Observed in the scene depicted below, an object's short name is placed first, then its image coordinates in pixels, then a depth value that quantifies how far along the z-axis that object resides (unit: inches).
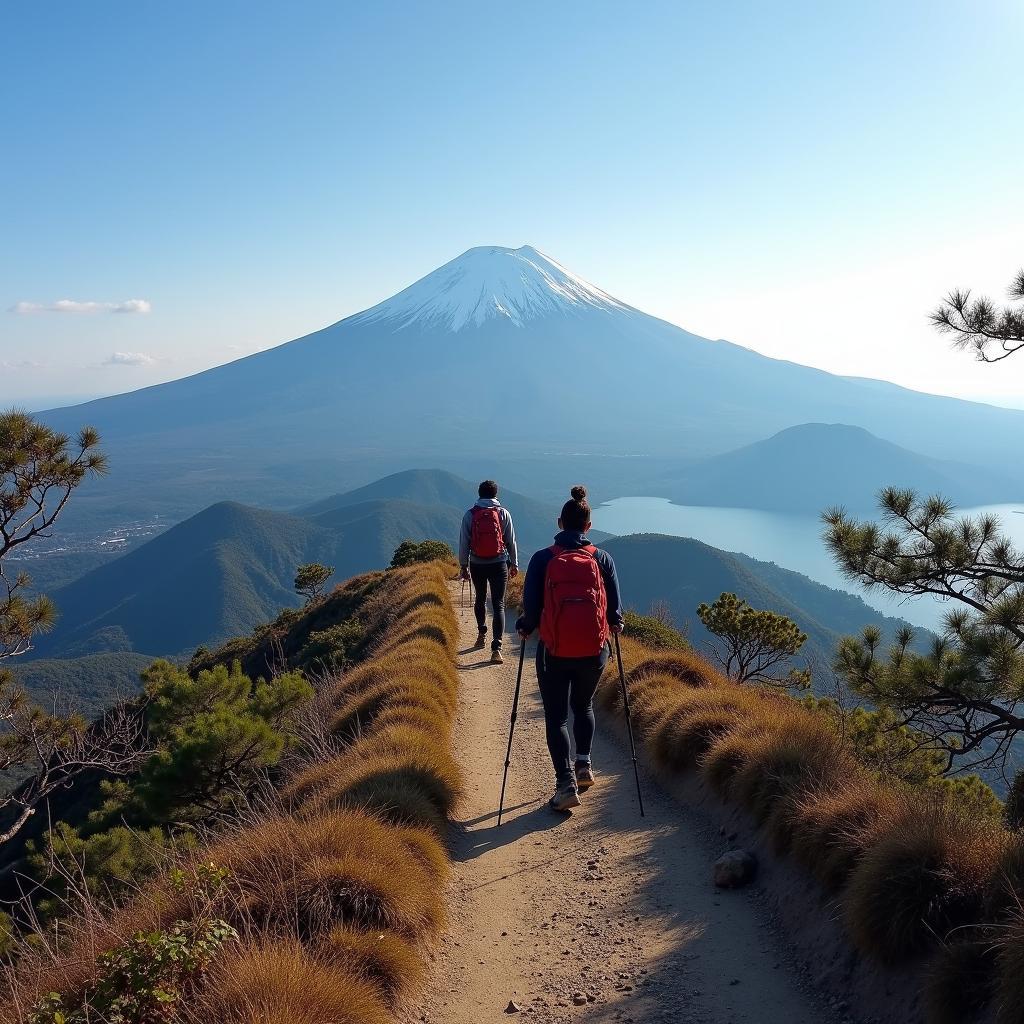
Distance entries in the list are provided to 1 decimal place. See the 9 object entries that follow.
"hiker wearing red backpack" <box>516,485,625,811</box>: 206.8
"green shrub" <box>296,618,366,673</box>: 569.9
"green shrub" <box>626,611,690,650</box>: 478.9
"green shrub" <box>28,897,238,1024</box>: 105.6
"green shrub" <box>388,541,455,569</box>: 990.2
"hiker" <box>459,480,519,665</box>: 380.8
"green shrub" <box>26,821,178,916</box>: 346.6
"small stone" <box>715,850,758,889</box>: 177.0
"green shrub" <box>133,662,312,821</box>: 306.2
